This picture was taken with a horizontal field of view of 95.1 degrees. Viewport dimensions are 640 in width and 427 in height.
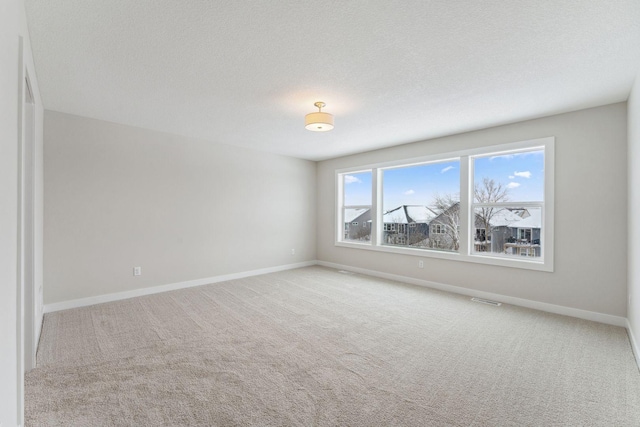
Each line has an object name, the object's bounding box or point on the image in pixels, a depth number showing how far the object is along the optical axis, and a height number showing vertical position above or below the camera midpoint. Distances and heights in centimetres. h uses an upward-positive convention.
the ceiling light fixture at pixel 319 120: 329 +105
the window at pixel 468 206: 389 +13
